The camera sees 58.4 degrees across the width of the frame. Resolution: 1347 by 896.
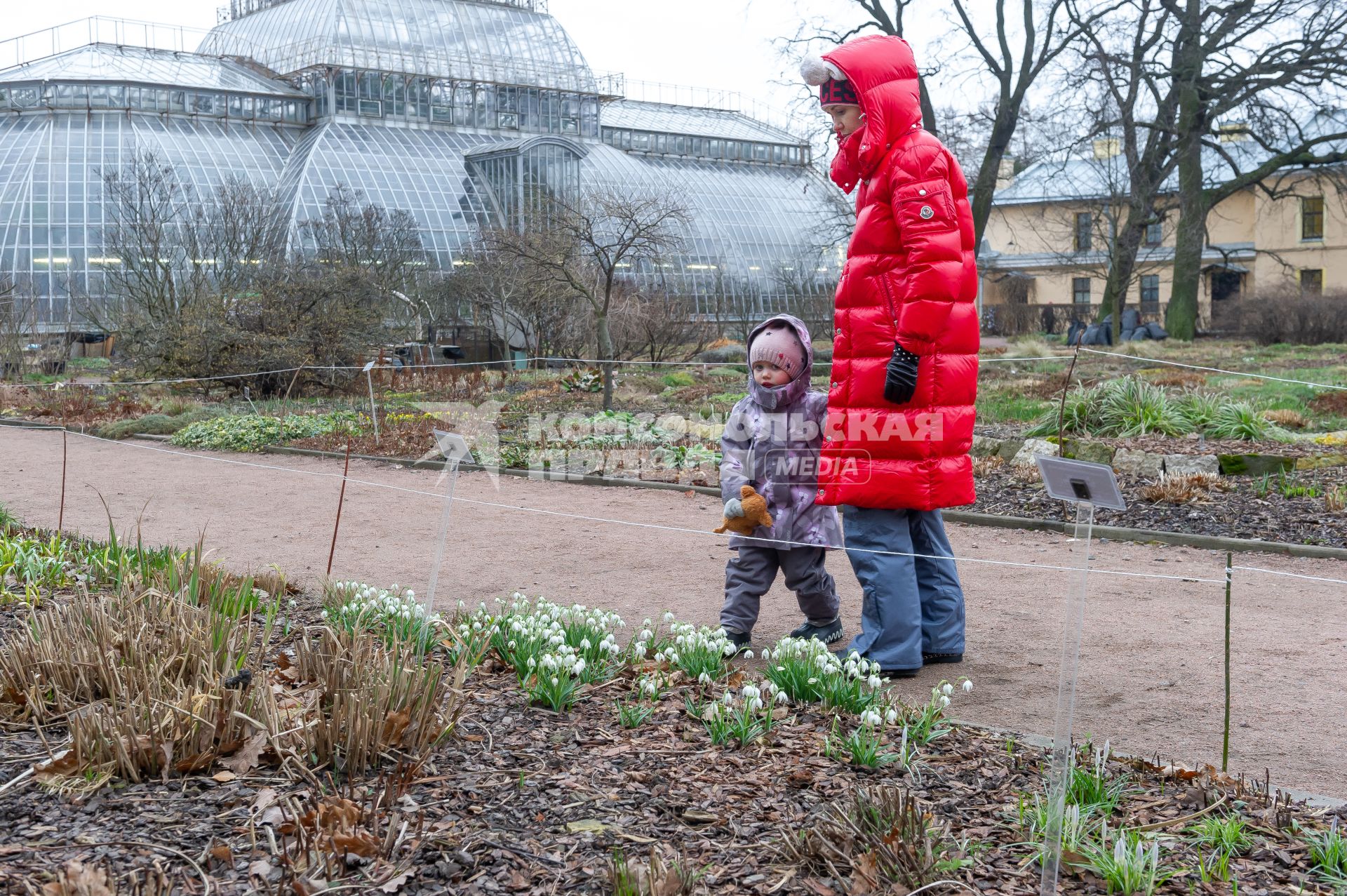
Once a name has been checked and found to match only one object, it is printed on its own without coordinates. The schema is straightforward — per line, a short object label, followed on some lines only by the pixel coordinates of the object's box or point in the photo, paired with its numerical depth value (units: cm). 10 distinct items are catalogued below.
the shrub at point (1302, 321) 2577
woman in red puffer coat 451
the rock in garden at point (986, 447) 1082
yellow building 4312
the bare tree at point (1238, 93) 2511
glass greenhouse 3931
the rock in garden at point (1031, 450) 1029
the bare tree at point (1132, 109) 2520
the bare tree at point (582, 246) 1772
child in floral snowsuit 502
